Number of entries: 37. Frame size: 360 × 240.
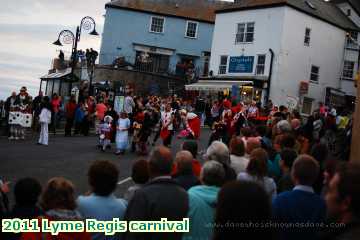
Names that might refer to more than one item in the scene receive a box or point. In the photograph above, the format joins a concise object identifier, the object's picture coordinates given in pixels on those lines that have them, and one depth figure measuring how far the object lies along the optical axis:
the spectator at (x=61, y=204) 4.44
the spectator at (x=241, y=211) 3.11
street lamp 25.79
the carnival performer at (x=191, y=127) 17.05
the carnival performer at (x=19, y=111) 20.09
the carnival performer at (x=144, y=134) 18.67
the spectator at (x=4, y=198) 5.40
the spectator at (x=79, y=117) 23.47
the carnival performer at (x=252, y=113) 19.88
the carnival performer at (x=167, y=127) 18.45
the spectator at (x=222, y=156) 6.55
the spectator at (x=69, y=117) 23.16
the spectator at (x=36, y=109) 23.62
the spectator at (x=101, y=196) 5.03
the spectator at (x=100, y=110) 22.51
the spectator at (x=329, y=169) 5.55
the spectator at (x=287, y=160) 7.18
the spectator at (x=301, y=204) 5.18
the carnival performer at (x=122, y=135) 18.27
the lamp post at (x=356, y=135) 11.44
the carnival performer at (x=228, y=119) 17.81
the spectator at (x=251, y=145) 8.08
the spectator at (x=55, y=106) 23.00
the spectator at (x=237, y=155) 7.41
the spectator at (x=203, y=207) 5.12
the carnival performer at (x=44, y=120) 18.81
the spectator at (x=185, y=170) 6.10
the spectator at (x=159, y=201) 4.70
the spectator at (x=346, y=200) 3.12
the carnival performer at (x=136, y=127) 18.82
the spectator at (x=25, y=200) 4.85
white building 37.16
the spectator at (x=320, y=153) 8.18
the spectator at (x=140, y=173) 5.68
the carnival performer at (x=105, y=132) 18.84
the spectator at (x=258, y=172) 6.30
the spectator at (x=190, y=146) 7.87
